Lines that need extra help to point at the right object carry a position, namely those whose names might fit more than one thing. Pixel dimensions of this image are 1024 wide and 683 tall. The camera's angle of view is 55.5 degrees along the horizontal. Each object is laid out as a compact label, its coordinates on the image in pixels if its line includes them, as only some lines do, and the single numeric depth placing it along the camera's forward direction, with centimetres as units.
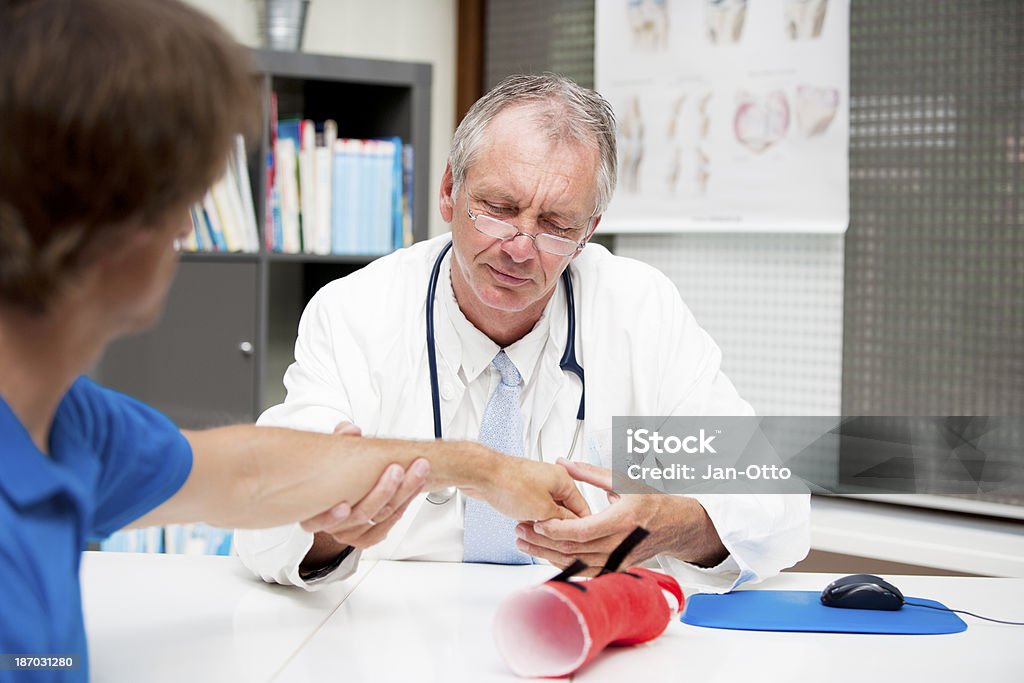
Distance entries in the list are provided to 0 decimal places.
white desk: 115
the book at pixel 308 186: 275
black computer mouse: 137
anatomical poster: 255
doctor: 160
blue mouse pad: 130
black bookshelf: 271
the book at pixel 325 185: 276
